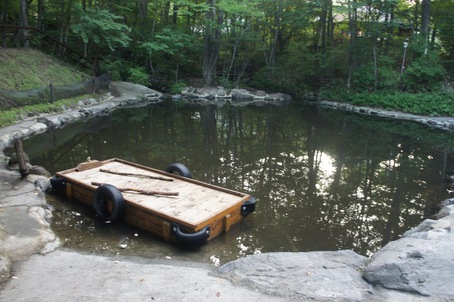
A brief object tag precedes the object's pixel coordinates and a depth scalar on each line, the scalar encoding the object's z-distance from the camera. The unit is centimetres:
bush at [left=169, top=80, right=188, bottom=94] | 2409
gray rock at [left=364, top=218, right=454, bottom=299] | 407
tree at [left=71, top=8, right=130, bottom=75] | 1897
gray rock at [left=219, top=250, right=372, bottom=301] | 412
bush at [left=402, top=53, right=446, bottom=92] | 2003
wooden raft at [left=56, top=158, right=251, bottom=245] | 581
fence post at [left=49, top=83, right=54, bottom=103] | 1487
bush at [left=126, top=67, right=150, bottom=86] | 2312
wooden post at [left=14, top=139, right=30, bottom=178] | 751
